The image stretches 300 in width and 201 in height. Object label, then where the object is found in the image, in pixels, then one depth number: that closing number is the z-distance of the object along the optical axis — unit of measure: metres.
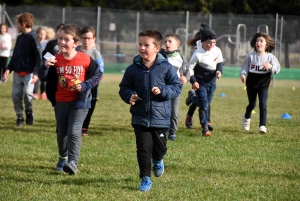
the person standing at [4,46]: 22.76
